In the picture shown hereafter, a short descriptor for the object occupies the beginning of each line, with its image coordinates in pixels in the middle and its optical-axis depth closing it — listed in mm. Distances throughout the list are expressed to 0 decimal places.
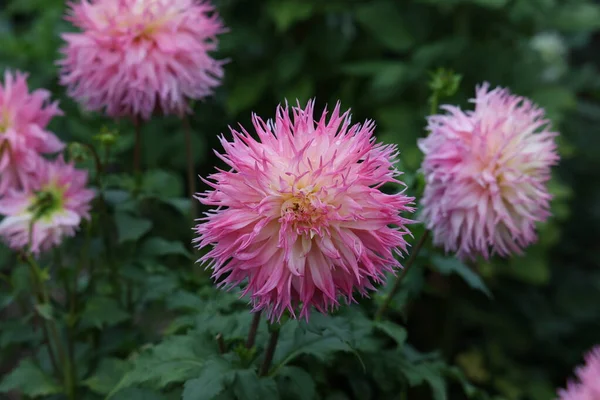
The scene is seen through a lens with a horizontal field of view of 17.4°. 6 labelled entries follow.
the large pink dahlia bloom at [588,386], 1560
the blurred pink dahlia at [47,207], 1666
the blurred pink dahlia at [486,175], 1591
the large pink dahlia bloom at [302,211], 1435
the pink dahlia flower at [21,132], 1668
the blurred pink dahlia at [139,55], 1691
